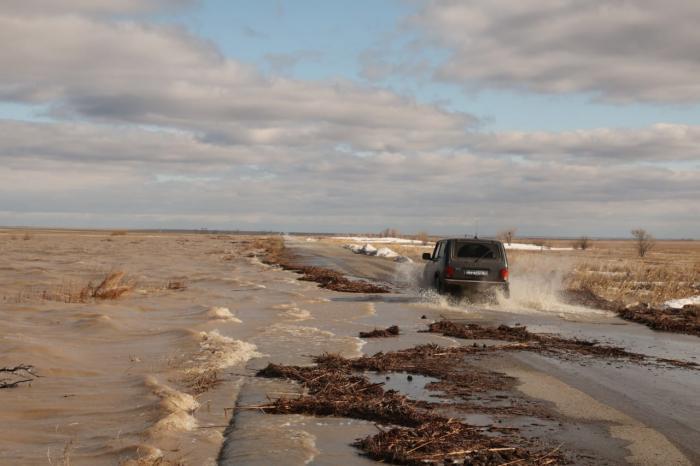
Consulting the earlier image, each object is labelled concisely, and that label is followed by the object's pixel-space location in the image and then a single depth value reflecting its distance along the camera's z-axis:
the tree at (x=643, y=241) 66.27
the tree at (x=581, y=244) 94.95
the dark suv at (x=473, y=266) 18.22
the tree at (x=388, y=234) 140.00
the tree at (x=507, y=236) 90.12
